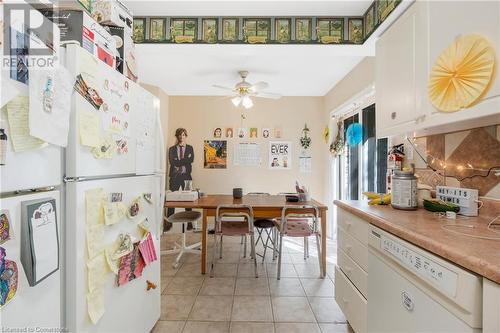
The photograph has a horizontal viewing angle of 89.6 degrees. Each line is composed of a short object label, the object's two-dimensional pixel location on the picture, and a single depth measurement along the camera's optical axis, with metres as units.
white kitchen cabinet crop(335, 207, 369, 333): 1.55
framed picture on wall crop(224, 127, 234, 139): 4.83
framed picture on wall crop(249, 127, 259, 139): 4.84
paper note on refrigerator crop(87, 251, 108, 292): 1.11
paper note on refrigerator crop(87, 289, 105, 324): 1.12
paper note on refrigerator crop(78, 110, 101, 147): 1.04
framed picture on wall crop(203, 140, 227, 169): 4.83
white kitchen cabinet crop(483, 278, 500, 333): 0.71
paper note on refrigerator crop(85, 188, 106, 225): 1.09
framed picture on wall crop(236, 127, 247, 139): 4.83
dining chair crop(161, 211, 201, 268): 3.24
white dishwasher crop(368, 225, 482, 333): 0.80
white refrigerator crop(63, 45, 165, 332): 1.03
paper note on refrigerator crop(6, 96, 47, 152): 0.75
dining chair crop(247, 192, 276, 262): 3.30
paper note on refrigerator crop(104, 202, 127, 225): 1.20
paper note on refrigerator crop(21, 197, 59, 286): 0.79
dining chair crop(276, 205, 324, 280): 2.75
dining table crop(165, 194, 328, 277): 2.81
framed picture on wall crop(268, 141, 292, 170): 4.84
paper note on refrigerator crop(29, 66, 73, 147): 0.81
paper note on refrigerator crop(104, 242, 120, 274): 1.23
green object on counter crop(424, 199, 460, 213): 1.45
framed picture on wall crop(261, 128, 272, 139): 4.84
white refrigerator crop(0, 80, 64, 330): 0.74
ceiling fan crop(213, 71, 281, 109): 3.44
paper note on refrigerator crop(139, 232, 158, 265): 1.55
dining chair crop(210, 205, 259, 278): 2.74
